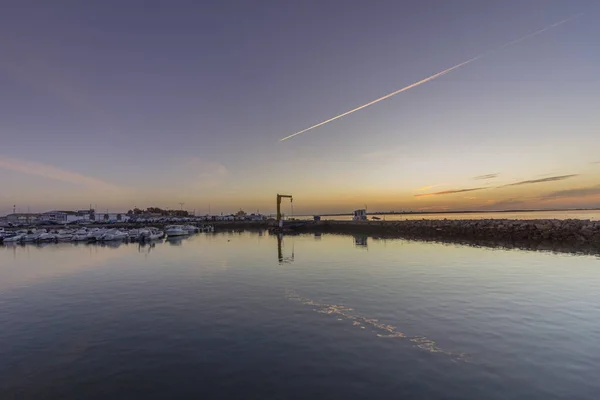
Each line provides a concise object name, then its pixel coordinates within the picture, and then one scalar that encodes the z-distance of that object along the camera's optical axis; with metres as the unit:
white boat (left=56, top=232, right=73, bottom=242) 66.12
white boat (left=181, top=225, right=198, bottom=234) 87.06
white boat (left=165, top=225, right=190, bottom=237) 76.33
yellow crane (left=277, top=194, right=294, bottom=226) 92.12
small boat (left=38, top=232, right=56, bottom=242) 65.38
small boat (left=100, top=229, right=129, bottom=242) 63.44
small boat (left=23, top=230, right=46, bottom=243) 64.52
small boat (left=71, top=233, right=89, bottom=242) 65.31
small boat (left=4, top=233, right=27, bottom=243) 64.78
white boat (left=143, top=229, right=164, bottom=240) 64.94
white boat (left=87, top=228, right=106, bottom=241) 64.38
